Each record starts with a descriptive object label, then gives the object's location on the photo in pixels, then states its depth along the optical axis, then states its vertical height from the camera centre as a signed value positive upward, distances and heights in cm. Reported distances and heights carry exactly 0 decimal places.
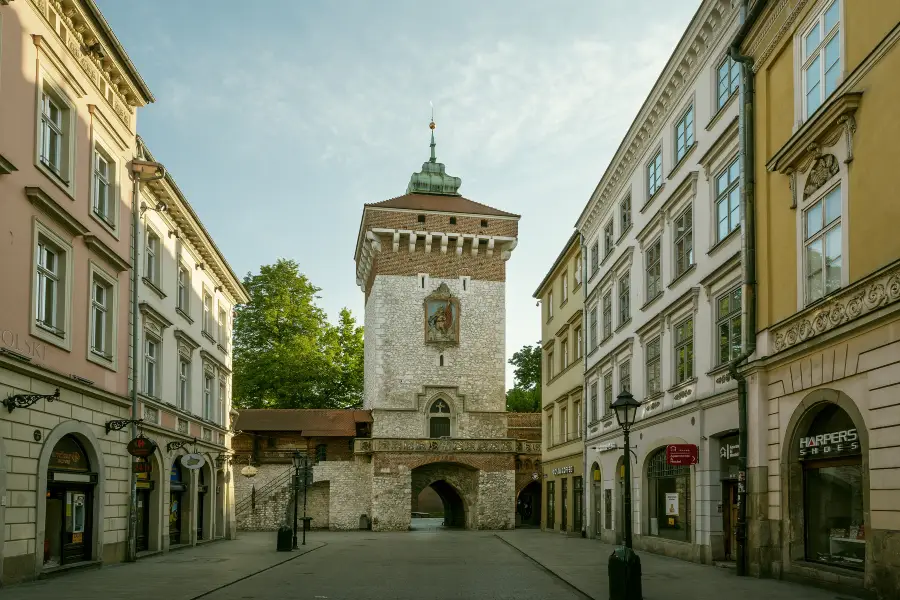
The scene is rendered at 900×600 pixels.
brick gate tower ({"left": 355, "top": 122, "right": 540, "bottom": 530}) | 5181 +343
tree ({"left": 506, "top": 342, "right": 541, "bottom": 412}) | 7175 +333
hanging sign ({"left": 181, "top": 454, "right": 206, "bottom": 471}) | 2855 -96
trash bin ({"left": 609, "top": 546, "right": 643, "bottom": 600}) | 1421 -203
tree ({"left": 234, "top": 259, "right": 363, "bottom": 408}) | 5984 +438
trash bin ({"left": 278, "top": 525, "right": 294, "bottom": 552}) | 3002 -325
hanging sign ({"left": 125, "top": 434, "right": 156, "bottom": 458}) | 2273 -45
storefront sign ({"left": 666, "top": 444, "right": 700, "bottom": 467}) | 2258 -60
